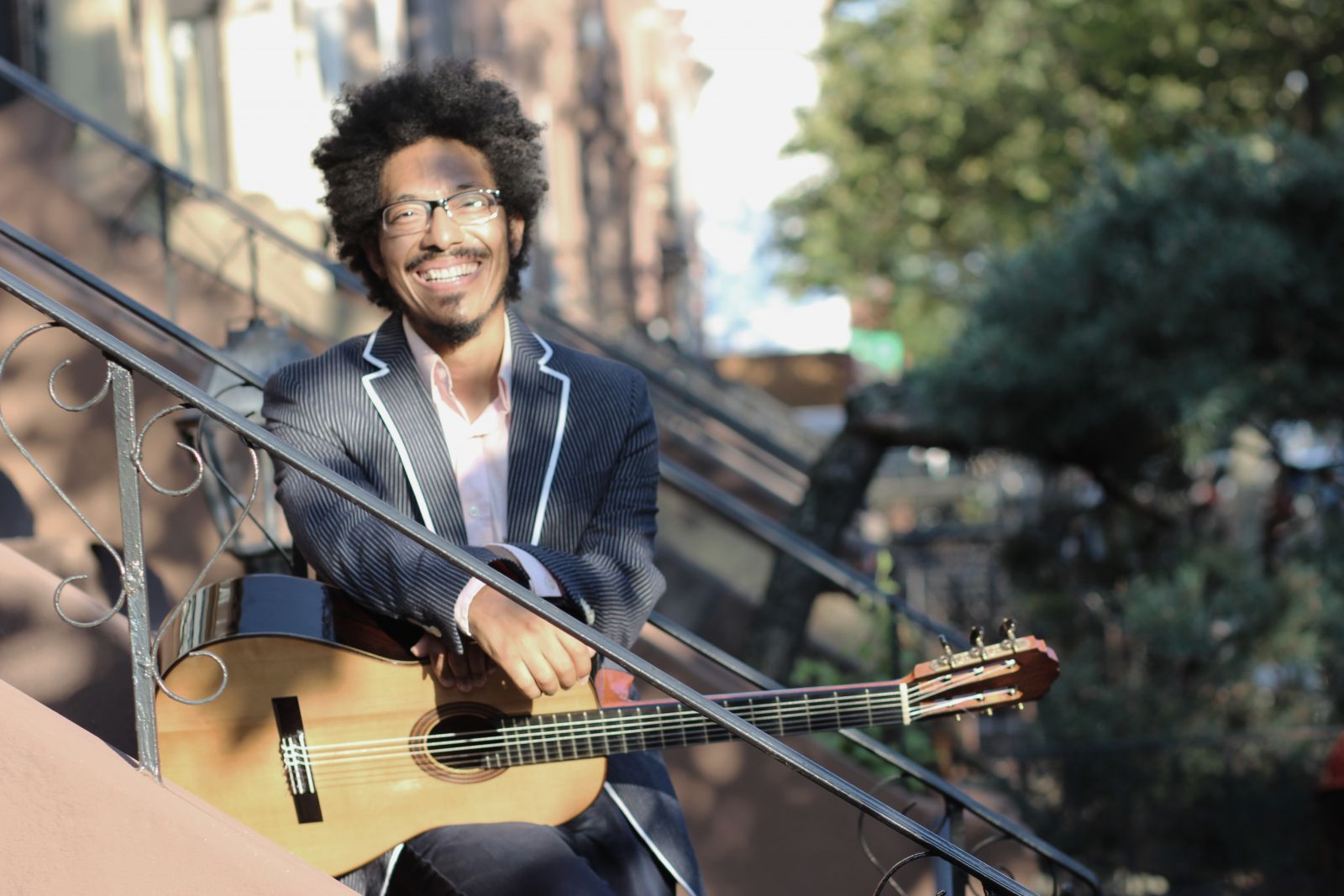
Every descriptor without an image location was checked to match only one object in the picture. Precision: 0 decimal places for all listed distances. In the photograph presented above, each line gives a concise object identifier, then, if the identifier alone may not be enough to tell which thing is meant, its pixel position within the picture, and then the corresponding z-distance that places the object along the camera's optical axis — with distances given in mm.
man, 2826
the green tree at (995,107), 11562
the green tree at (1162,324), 7039
